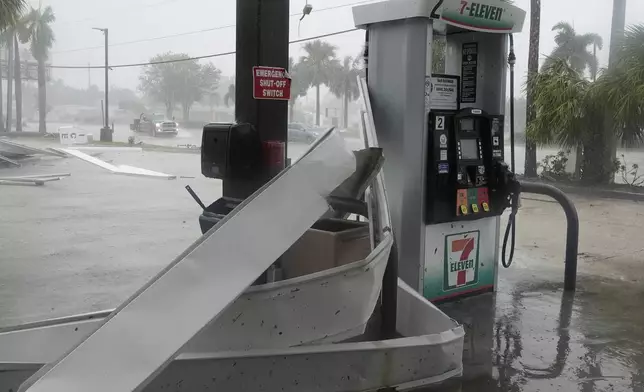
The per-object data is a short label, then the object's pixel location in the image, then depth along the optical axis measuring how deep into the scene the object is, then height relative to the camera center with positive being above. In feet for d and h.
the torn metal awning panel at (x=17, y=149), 50.96 -1.74
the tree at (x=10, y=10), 36.40 +7.12
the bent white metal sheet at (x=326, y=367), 8.21 -3.30
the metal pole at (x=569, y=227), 15.58 -2.27
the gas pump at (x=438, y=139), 13.71 -0.03
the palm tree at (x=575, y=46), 44.93 +8.43
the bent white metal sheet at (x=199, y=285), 6.29 -1.75
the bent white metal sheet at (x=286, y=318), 8.43 -2.57
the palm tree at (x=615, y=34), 39.22 +7.04
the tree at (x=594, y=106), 36.81 +2.25
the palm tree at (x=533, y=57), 47.75 +6.44
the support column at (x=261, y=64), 10.61 +1.22
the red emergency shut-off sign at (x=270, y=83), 10.66 +0.90
